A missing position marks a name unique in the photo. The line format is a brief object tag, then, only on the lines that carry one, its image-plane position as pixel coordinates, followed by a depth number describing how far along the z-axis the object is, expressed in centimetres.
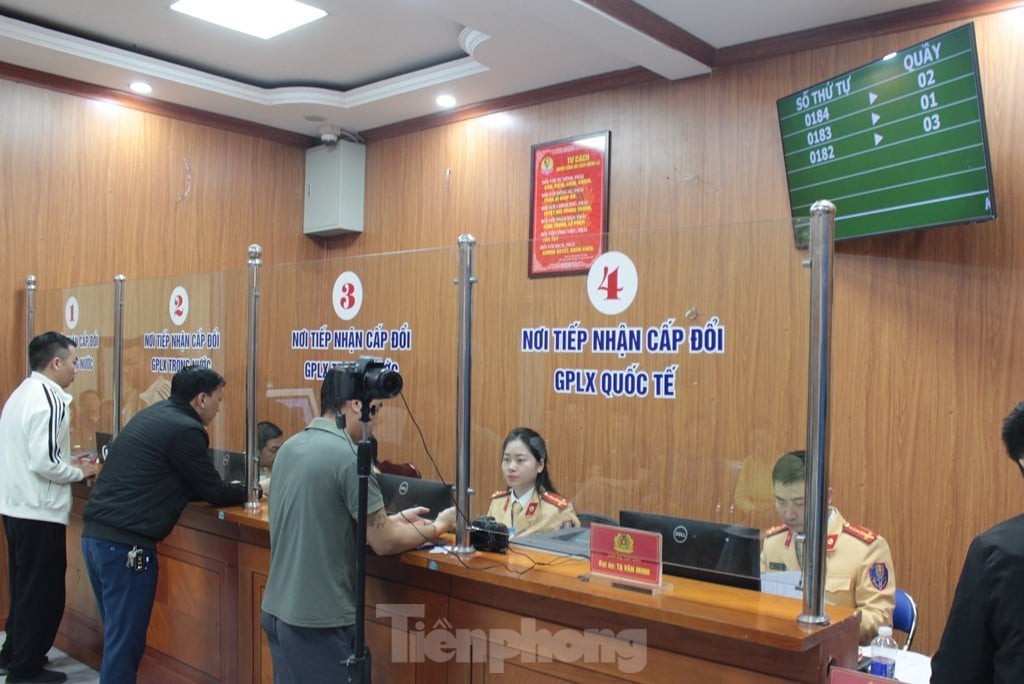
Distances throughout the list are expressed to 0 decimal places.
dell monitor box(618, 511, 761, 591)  214
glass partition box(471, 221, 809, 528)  205
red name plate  212
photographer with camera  229
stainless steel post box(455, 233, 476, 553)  260
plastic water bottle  209
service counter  191
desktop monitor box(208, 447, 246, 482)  347
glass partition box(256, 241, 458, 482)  278
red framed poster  449
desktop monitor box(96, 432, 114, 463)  414
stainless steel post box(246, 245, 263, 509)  337
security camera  559
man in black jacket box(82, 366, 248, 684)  300
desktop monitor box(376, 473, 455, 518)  269
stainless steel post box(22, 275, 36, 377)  453
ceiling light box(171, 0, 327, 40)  400
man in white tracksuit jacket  357
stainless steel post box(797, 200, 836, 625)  193
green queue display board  300
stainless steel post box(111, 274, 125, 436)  407
